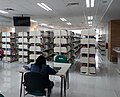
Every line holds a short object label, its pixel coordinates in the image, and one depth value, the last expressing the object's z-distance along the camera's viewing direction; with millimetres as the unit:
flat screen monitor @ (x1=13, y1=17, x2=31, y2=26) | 6311
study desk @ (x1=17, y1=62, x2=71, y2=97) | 2207
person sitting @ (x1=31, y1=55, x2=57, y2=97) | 2017
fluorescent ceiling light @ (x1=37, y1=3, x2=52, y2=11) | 4227
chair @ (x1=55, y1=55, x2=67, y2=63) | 3309
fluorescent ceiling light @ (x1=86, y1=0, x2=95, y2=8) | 3866
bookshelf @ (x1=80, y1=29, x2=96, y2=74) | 4323
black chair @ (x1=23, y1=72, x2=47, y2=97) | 1868
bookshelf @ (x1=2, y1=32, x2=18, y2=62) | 6437
